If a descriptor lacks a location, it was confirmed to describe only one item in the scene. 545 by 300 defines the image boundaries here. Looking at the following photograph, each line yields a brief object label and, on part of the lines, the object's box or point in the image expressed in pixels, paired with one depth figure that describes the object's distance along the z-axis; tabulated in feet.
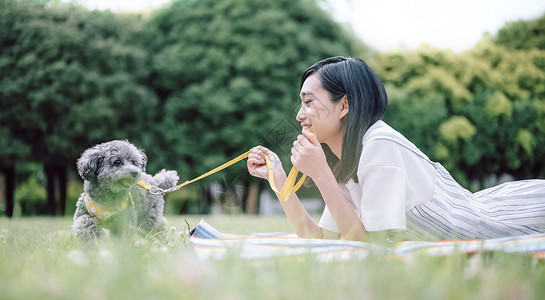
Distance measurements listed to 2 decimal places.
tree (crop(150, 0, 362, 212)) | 55.36
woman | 8.17
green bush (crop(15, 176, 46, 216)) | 68.33
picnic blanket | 6.50
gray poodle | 11.76
